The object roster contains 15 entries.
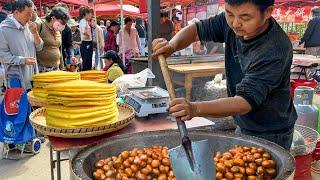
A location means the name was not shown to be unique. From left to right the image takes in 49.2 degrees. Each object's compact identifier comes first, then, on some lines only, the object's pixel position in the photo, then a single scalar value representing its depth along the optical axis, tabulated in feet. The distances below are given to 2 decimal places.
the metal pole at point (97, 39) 30.86
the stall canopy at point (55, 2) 49.67
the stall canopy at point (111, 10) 47.70
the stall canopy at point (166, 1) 37.02
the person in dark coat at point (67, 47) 22.40
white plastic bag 9.93
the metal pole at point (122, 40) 24.97
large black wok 4.43
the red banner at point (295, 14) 38.69
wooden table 15.90
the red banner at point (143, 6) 36.48
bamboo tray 6.12
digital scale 7.55
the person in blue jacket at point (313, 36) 30.09
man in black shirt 4.74
